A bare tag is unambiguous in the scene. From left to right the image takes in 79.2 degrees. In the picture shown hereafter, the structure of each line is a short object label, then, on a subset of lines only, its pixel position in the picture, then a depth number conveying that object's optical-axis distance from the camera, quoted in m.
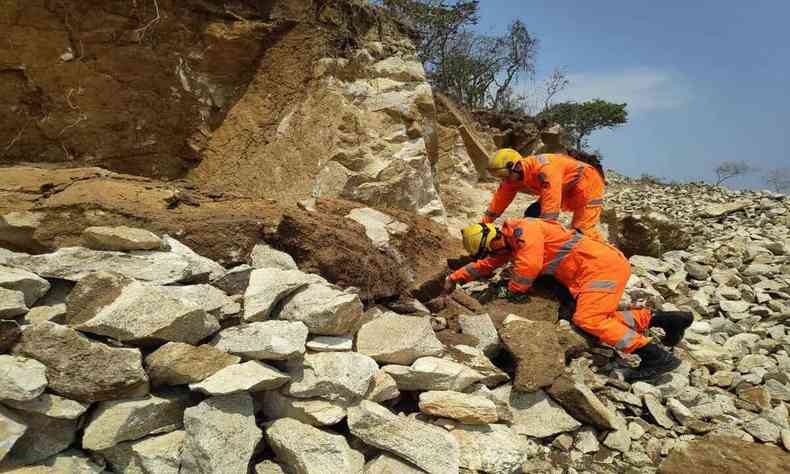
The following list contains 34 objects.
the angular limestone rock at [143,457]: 2.06
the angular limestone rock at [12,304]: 2.09
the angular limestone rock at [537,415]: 2.88
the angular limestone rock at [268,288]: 2.61
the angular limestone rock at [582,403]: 2.93
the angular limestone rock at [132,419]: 2.03
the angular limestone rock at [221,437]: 2.05
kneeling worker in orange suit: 3.67
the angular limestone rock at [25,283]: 2.24
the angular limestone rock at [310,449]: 2.17
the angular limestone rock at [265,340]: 2.39
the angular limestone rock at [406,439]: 2.30
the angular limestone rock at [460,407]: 2.59
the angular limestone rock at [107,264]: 2.46
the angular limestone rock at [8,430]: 1.81
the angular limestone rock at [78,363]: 2.04
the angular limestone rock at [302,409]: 2.35
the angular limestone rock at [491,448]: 2.42
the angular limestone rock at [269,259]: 3.19
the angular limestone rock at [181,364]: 2.20
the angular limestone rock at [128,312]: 2.19
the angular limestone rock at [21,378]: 1.86
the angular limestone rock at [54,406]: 1.94
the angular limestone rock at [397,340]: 2.80
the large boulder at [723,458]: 2.51
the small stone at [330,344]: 2.63
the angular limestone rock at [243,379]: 2.19
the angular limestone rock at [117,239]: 2.64
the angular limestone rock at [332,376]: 2.40
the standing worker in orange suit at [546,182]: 5.49
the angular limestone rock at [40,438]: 1.93
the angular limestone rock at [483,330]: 3.38
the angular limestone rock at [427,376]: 2.72
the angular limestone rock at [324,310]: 2.67
